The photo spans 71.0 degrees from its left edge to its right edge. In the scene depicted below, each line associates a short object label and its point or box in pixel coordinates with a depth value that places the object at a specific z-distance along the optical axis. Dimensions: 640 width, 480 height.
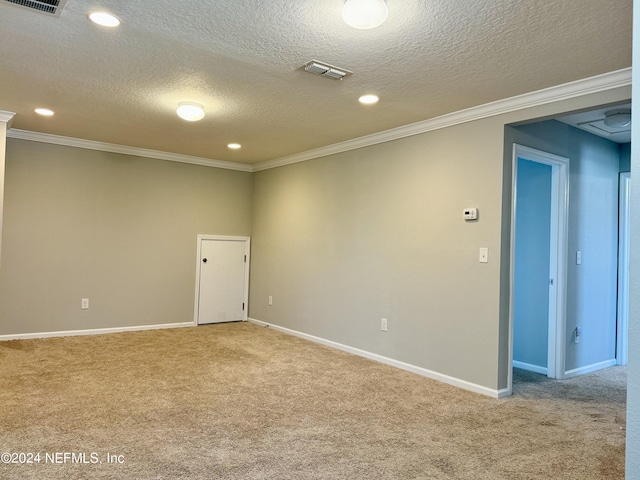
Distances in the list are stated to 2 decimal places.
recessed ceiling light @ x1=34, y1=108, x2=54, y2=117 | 4.14
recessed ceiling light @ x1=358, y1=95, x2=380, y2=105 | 3.51
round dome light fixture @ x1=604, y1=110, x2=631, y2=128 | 3.77
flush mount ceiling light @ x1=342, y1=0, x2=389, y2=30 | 2.11
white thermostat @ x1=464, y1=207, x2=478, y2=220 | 3.72
